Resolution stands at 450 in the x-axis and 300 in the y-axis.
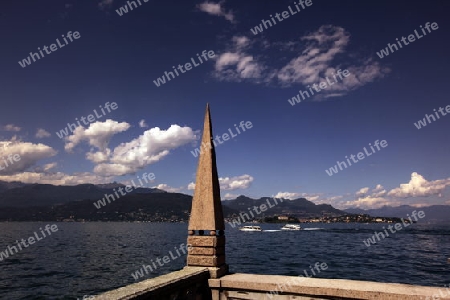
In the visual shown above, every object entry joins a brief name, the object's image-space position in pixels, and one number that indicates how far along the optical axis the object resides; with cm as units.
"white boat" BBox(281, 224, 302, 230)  17575
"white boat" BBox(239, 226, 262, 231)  16082
